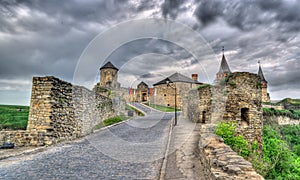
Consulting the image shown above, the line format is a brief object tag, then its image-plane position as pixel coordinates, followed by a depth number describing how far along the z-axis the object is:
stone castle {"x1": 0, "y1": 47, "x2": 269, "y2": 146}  7.98
